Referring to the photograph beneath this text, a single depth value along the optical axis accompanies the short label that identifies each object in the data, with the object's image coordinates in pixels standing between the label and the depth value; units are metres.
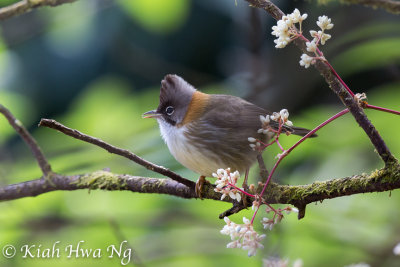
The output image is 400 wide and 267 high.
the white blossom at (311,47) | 3.72
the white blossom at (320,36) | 3.77
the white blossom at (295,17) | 3.76
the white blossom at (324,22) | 3.73
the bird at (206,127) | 3.99
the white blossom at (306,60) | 3.68
